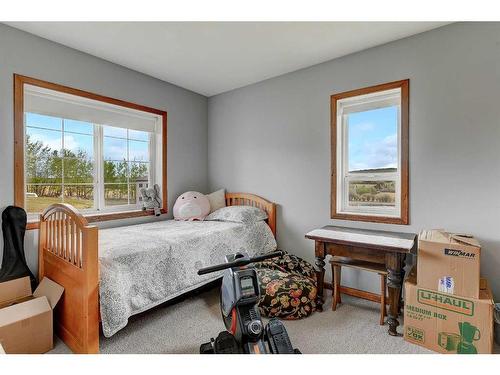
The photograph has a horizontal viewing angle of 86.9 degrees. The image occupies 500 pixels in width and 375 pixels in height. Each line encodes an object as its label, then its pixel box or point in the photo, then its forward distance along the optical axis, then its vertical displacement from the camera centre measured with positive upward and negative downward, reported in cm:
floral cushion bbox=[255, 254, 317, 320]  224 -96
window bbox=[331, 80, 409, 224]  242 +30
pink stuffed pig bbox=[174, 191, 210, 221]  329 -29
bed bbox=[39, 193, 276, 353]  169 -63
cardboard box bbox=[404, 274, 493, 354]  169 -93
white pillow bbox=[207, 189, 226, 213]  356 -21
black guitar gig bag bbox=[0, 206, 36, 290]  206 -48
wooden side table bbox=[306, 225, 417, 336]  200 -54
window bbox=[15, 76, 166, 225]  238 +35
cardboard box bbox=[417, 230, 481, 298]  171 -54
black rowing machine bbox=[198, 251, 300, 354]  151 -79
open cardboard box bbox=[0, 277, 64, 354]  164 -88
